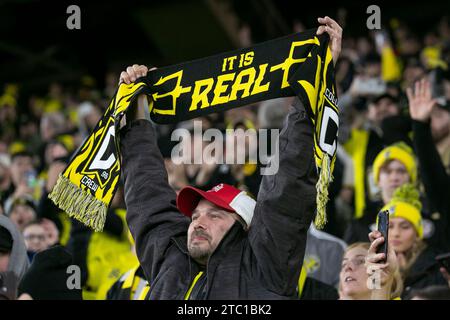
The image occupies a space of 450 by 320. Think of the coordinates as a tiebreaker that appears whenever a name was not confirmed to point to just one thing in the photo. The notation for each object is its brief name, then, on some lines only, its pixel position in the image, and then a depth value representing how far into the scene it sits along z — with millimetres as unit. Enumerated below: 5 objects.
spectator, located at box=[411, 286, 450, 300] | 8906
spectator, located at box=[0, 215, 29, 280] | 10242
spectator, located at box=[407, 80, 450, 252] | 11570
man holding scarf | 7852
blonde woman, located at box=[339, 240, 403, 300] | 7859
